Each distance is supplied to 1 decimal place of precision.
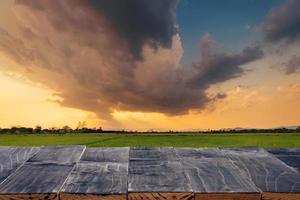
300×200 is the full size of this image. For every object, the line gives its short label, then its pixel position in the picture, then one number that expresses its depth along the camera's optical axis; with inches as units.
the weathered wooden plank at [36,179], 58.3
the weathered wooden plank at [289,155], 75.0
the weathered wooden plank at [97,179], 58.3
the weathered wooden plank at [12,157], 67.8
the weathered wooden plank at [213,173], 59.8
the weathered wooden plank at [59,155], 72.9
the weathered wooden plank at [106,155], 74.0
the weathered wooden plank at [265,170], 62.5
